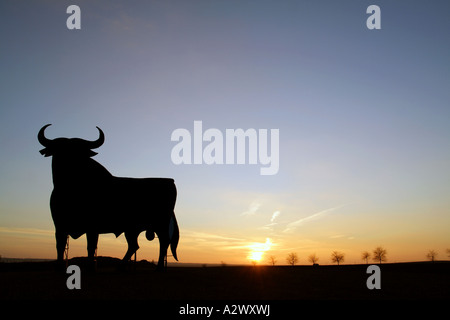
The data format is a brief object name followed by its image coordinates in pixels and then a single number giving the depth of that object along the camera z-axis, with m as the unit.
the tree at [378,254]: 86.84
